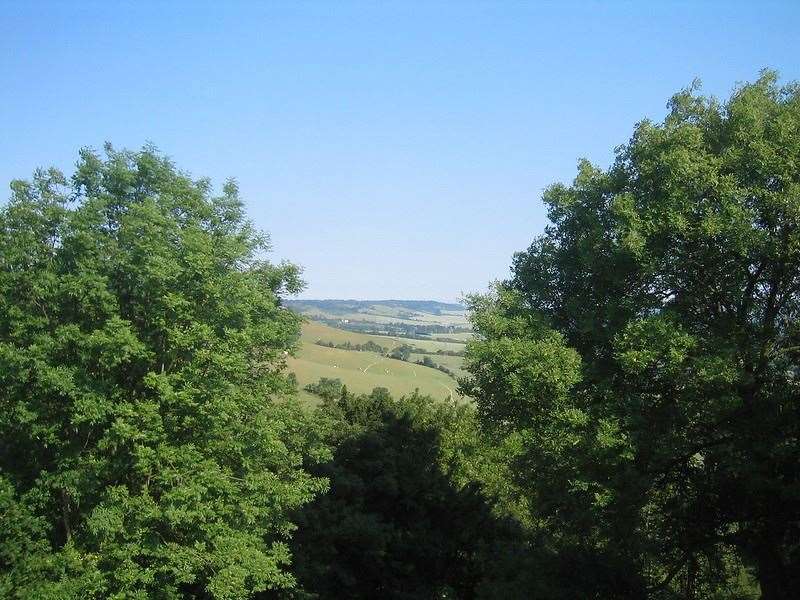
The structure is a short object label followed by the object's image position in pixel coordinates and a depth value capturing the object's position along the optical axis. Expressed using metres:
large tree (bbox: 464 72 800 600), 14.49
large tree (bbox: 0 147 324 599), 17.22
